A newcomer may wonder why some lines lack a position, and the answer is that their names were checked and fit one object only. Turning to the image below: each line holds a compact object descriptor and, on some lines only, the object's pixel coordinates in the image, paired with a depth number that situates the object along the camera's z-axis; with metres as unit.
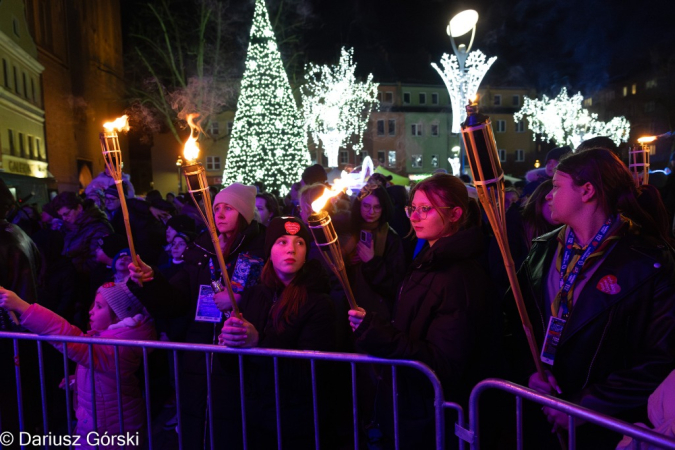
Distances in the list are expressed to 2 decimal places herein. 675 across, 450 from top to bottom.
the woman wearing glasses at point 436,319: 2.38
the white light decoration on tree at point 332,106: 34.53
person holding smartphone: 4.31
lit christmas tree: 19.66
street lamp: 14.79
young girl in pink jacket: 3.19
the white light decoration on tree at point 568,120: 40.47
